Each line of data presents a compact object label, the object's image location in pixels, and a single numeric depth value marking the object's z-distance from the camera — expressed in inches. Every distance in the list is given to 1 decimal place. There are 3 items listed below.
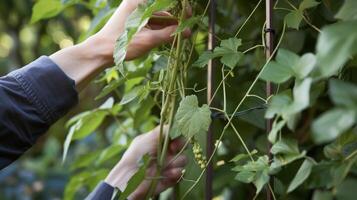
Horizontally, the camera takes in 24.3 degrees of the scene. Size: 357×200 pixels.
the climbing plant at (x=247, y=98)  35.2
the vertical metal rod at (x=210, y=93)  48.7
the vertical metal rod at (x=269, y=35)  45.2
